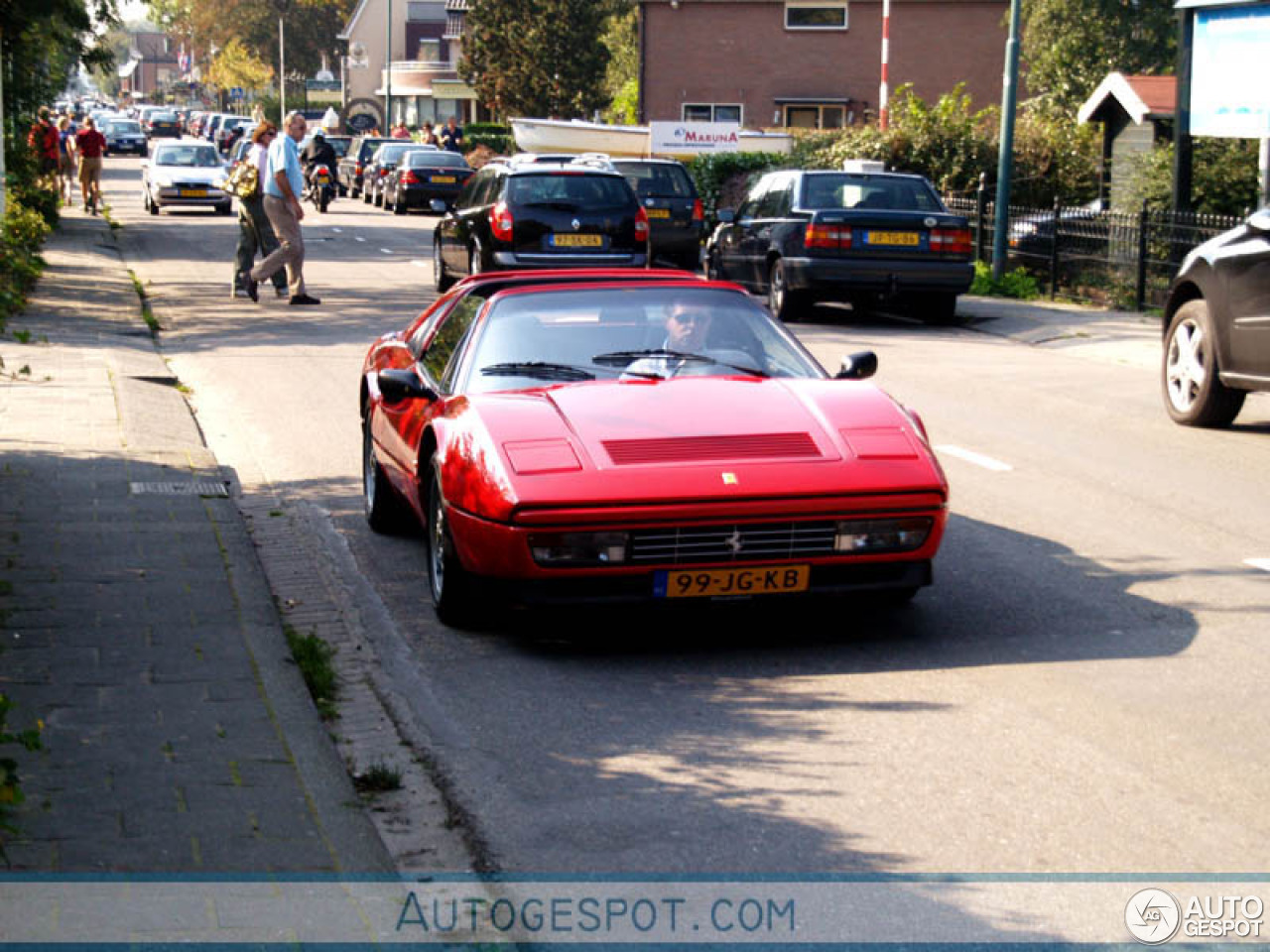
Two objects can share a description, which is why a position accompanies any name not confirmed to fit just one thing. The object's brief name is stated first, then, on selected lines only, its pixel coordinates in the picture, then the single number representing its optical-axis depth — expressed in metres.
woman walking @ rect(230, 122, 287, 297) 20.58
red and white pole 39.55
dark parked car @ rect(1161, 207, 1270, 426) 11.61
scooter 41.84
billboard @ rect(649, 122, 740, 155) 37.12
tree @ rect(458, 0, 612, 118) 69.75
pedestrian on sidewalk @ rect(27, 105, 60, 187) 28.70
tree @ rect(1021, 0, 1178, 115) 56.66
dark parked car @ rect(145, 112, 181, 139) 89.62
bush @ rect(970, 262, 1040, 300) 23.39
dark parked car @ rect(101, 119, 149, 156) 81.12
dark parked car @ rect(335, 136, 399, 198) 50.47
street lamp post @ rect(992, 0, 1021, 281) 23.09
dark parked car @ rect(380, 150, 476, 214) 42.72
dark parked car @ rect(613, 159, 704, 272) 28.05
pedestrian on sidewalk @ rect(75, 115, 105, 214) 37.06
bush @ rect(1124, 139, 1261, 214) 24.03
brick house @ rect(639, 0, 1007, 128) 55.31
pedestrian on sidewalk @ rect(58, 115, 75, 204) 37.72
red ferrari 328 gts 6.70
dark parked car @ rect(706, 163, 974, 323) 19.77
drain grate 9.78
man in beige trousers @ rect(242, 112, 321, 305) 20.12
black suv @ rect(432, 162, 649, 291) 21.27
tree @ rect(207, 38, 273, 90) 112.44
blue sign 20.80
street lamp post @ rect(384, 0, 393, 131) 80.31
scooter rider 41.72
